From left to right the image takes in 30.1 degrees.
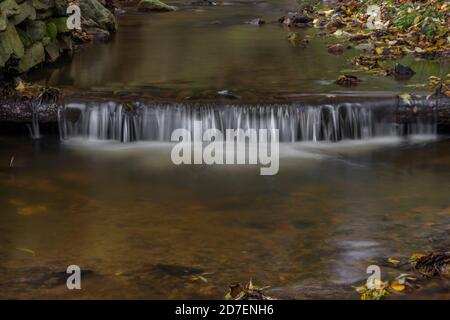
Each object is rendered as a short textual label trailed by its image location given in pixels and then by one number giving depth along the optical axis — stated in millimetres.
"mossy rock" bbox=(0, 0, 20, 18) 11953
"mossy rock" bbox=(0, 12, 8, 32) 11586
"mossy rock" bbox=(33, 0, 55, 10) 13706
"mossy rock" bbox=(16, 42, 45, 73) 12914
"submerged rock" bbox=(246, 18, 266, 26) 19728
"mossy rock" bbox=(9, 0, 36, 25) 12508
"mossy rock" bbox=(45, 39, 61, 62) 14508
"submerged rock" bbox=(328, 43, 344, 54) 15336
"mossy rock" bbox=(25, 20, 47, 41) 13547
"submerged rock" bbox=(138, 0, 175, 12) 22422
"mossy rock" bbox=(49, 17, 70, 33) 14953
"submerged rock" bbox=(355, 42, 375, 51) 15438
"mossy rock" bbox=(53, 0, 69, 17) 14868
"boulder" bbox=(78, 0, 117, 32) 17938
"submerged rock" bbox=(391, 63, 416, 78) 12652
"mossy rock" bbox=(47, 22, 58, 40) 14570
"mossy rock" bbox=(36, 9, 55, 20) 14055
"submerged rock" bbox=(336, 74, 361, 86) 12008
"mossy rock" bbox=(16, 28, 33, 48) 13117
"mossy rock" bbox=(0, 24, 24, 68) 11906
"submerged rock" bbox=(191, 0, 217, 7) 24403
